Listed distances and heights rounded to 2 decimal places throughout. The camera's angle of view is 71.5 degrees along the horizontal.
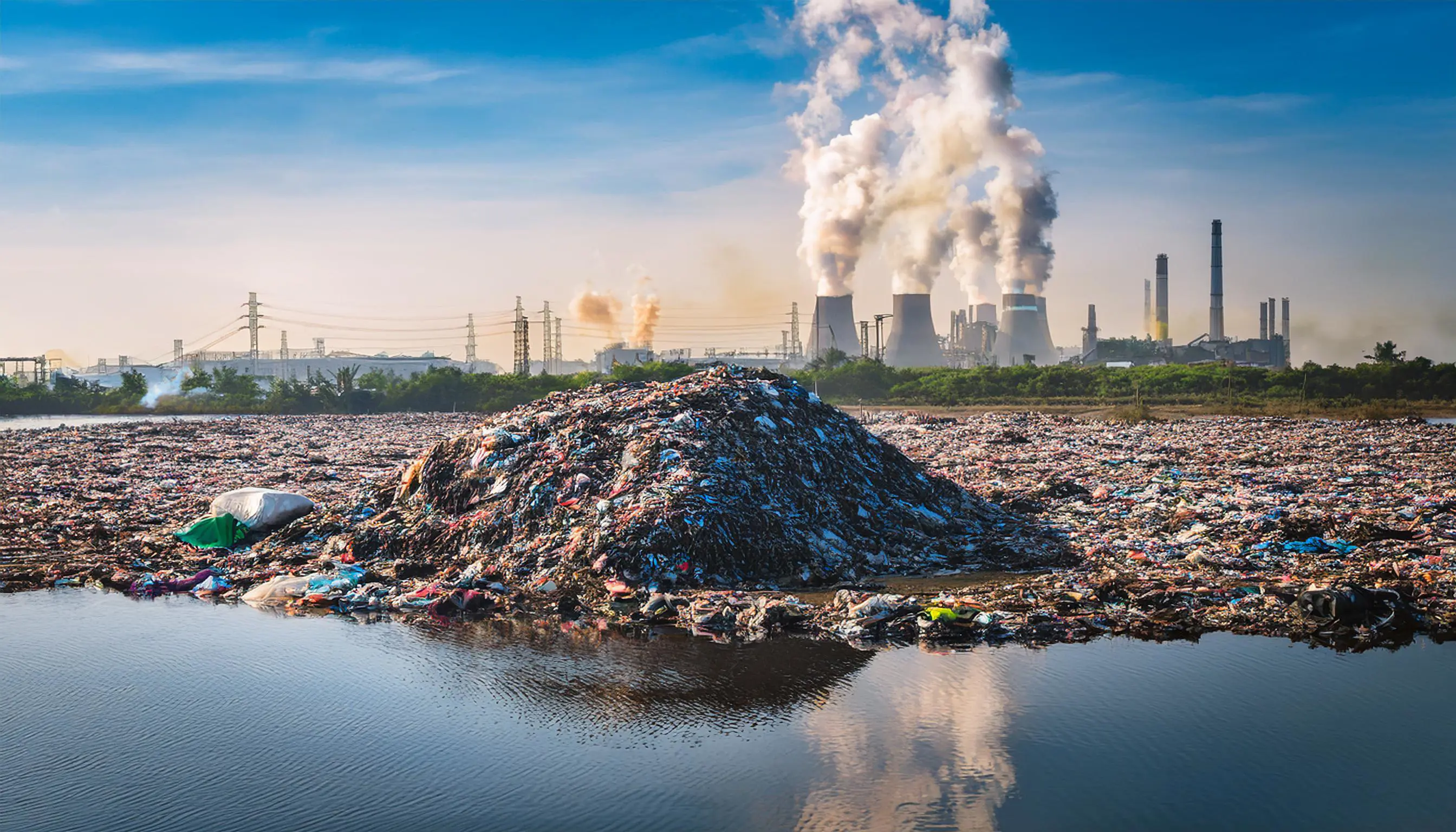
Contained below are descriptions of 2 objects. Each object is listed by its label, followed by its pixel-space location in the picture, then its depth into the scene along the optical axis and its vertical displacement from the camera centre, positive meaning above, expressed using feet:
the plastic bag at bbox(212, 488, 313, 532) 34.99 -3.85
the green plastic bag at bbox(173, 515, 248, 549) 34.55 -4.65
